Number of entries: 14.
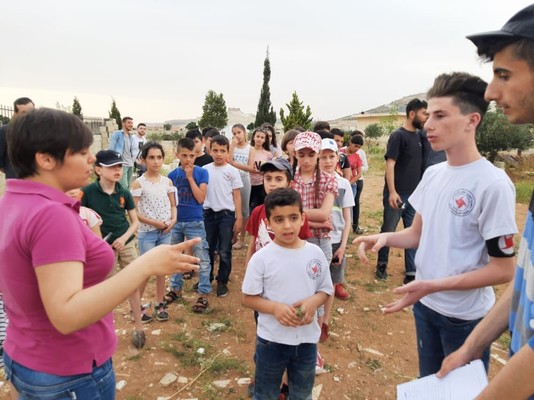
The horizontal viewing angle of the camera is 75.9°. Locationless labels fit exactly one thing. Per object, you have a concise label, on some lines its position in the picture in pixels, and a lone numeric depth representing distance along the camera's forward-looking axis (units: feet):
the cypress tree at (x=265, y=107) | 112.57
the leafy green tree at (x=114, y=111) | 133.39
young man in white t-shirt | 5.58
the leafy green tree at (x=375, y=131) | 124.77
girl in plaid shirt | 10.52
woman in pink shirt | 3.79
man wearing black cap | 3.11
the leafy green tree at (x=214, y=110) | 137.69
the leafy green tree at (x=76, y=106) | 134.92
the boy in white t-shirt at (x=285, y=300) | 7.06
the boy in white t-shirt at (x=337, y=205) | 12.21
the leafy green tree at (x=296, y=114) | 87.30
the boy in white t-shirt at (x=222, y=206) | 14.55
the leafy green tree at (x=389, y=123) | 101.75
